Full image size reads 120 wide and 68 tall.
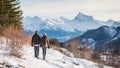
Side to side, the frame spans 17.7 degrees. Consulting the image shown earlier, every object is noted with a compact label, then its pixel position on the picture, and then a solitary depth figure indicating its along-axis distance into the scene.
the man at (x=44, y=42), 28.72
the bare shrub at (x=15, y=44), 25.02
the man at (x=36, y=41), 28.40
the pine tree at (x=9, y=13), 35.65
